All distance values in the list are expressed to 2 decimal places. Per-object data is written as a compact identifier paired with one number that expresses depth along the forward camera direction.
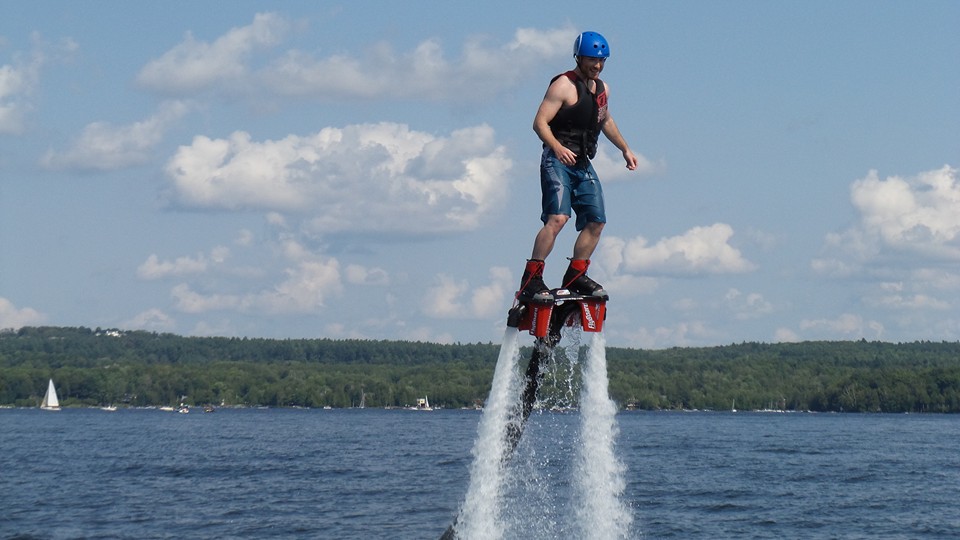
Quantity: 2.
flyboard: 15.40
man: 14.84
